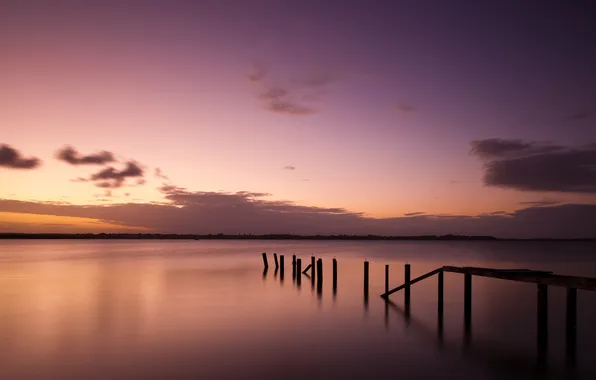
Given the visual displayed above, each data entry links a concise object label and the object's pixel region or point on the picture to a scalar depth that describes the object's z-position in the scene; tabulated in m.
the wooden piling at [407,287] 20.08
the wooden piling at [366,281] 23.45
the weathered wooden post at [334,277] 25.92
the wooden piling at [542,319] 13.15
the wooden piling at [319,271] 27.97
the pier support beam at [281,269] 33.33
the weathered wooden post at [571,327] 12.31
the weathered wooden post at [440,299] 18.41
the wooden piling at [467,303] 16.72
